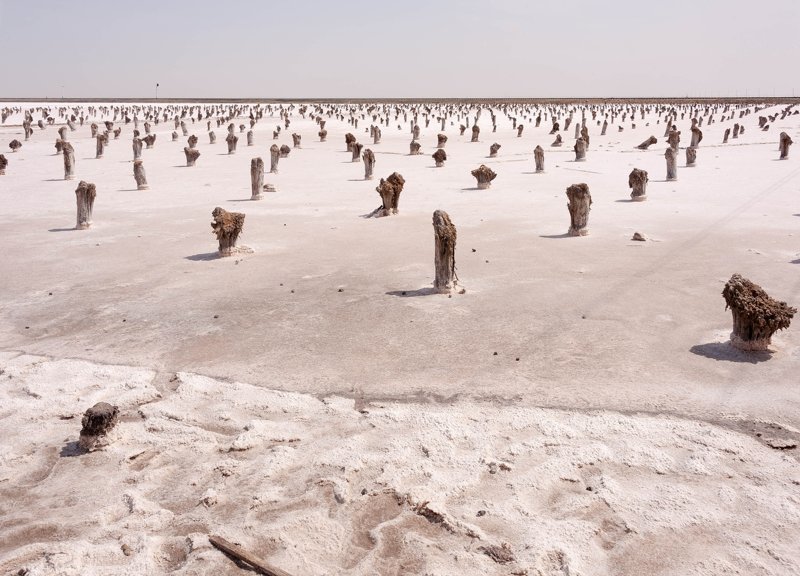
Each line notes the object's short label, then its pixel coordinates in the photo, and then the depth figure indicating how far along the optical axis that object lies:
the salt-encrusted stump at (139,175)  20.28
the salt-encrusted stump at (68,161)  22.89
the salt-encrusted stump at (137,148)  28.15
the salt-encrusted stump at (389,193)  14.98
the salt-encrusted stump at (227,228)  11.41
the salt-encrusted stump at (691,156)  23.56
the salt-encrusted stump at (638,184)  16.45
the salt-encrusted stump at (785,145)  25.14
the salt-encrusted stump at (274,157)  23.23
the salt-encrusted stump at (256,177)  18.08
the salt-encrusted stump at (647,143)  31.77
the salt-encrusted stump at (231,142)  33.00
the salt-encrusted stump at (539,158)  22.78
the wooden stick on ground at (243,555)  3.76
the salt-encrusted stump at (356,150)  28.27
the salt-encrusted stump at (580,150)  26.94
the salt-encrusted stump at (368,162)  22.02
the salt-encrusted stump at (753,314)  6.52
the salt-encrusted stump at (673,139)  28.69
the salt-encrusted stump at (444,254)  8.78
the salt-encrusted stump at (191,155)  27.21
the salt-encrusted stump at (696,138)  31.09
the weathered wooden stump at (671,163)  20.02
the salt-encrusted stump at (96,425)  5.10
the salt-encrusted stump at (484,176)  19.17
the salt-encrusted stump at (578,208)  12.44
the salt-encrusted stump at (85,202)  13.98
